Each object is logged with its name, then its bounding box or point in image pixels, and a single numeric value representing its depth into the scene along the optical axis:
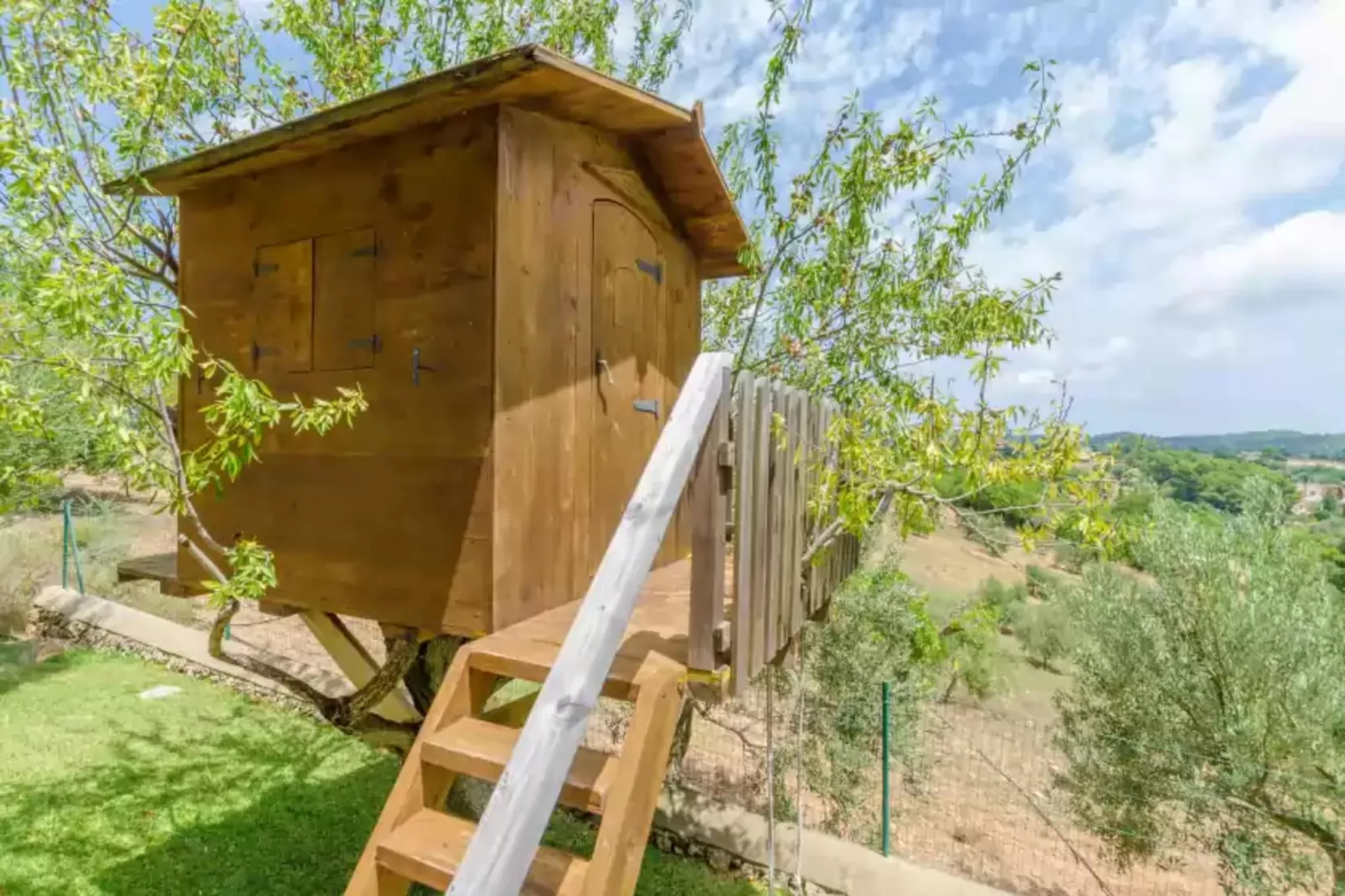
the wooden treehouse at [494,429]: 2.13
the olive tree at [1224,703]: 5.43
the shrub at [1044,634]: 14.05
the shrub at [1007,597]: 16.20
